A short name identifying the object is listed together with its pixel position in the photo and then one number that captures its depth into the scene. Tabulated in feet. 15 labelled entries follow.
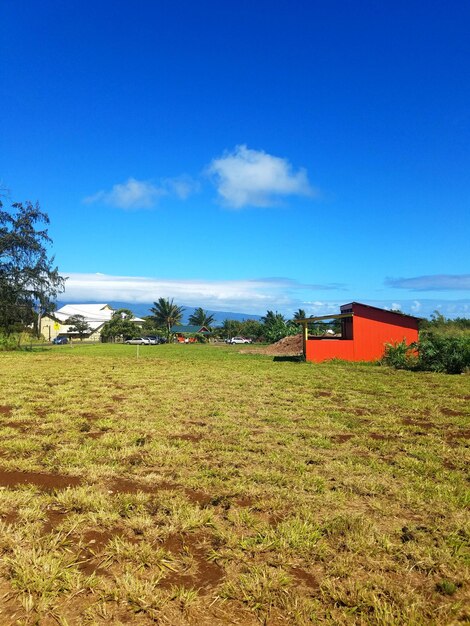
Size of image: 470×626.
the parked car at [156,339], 209.94
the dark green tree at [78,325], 239.09
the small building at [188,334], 233.86
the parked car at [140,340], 204.95
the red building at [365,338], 69.77
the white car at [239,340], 228.82
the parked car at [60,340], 204.44
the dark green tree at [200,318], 265.13
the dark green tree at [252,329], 223.92
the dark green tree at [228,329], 261.65
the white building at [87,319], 250.78
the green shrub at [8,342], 108.37
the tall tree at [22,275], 105.81
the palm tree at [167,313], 215.51
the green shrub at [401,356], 61.57
